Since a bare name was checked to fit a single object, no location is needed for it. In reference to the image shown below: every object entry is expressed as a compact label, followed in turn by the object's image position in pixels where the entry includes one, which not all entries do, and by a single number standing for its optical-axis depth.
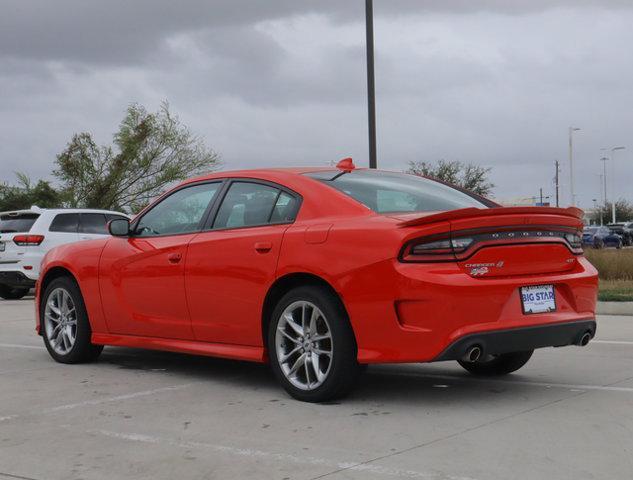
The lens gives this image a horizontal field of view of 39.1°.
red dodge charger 5.37
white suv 16.08
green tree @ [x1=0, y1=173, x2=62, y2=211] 32.44
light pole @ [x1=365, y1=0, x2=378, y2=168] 15.23
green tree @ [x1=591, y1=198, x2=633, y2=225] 111.16
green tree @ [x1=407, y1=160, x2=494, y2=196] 41.44
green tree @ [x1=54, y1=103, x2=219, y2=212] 30.98
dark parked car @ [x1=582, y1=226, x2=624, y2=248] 44.31
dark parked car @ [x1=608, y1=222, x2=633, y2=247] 54.33
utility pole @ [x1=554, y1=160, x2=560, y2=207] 91.75
